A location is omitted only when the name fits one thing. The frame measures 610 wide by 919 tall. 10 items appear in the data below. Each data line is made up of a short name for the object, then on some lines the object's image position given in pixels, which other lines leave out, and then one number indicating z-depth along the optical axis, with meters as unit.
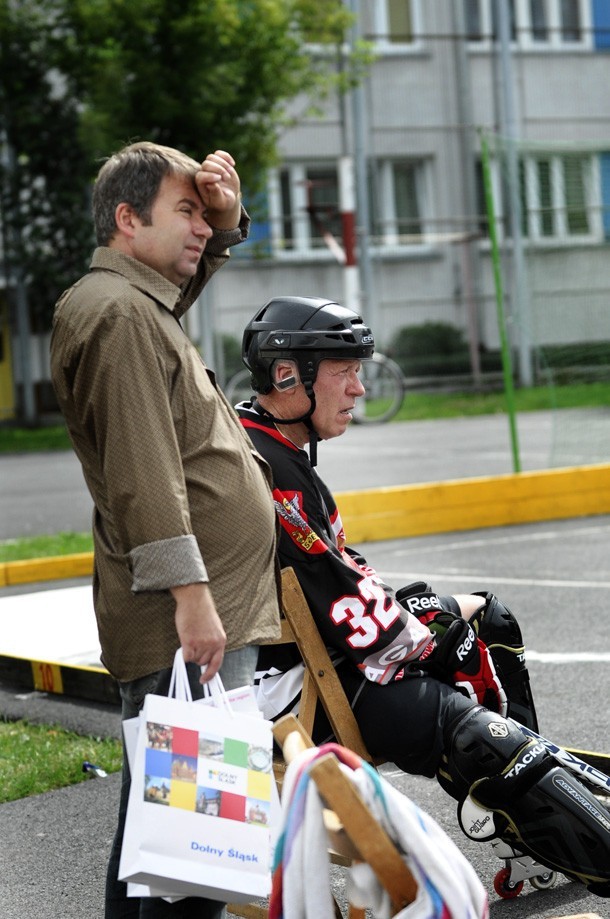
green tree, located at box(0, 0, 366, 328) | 21.12
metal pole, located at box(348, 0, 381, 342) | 23.86
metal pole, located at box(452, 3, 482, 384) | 26.41
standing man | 2.72
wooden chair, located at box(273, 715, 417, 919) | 2.40
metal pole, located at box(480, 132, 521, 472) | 10.95
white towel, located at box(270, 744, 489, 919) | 2.42
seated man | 3.24
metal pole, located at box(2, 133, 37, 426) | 26.00
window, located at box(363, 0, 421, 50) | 27.50
